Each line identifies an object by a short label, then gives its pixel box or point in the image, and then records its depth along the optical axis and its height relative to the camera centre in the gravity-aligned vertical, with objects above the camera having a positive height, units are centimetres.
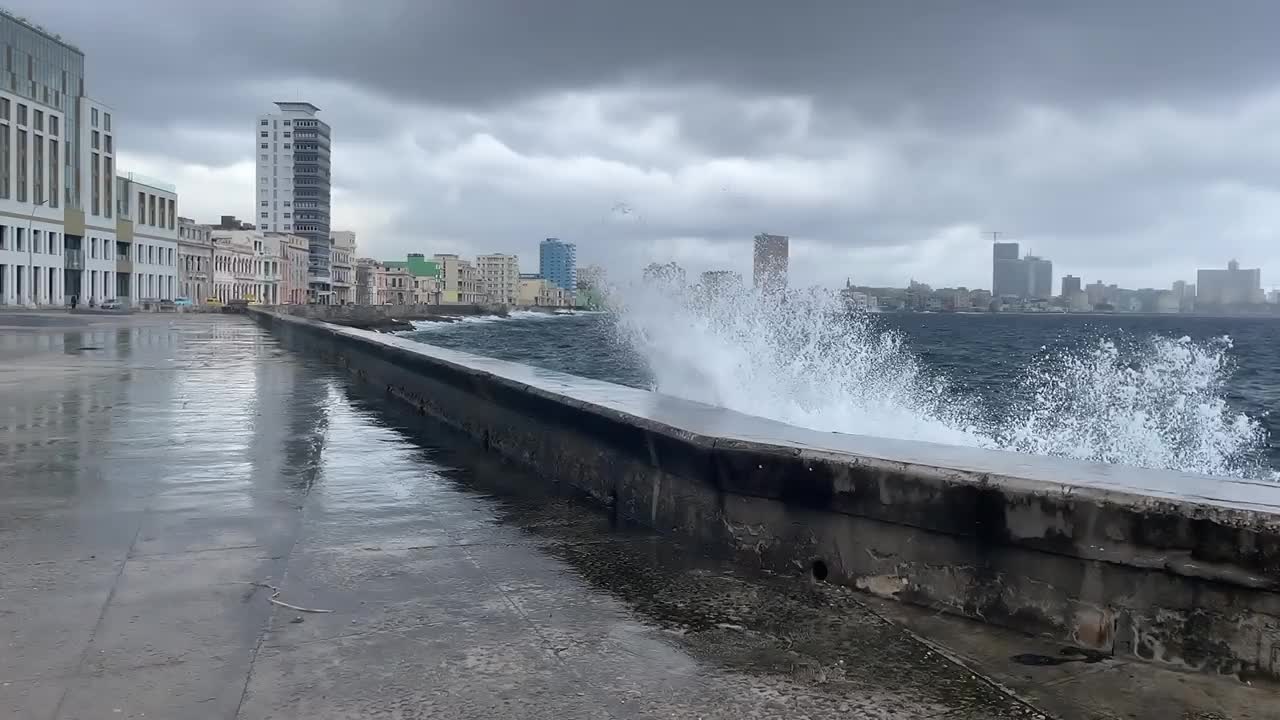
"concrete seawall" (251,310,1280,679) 310 -76
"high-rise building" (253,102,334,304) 18912 +2530
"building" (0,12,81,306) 7419 +1006
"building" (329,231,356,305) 18475 +631
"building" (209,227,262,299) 12500 +497
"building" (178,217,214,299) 11250 +464
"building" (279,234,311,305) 15075 +551
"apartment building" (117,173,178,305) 9438 +588
